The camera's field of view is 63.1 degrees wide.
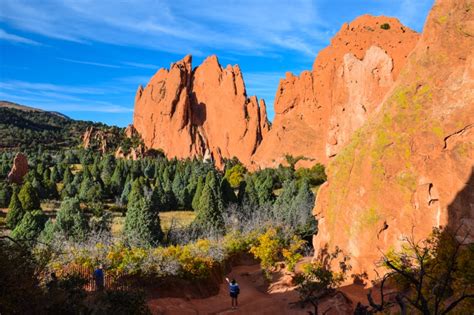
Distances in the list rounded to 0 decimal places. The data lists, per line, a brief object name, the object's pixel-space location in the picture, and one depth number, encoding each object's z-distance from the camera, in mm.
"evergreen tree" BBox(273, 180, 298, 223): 38188
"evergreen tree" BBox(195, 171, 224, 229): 34781
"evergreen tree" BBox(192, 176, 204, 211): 47591
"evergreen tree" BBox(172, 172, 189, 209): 52656
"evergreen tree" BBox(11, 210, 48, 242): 29750
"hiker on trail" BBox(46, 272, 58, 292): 10523
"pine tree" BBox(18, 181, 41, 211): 39562
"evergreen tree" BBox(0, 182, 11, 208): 46544
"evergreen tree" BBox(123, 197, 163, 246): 28795
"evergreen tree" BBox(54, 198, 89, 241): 31162
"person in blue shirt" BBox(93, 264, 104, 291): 15878
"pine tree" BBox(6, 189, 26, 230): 36625
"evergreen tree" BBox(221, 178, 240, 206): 47356
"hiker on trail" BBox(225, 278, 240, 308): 18500
